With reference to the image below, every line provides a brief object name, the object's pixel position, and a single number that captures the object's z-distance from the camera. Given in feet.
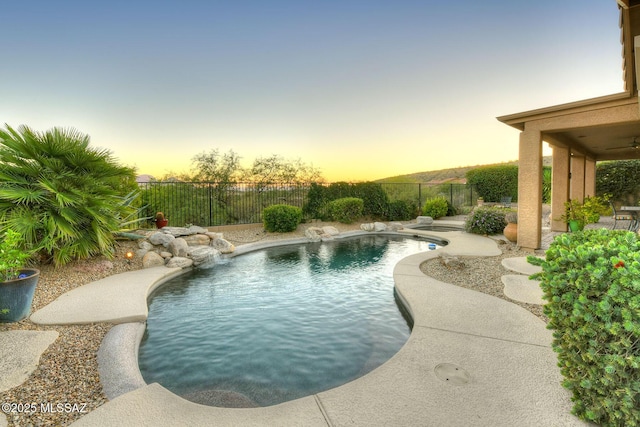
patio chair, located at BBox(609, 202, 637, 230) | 26.42
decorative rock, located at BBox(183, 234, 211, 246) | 27.89
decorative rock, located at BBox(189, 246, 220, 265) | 23.50
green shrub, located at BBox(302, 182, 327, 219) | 44.57
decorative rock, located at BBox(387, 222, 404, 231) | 40.63
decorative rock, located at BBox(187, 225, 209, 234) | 29.40
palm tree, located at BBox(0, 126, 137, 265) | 16.34
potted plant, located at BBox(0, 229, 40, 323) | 11.23
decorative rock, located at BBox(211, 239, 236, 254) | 27.17
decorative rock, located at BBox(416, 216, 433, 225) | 44.47
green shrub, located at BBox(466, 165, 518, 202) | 62.44
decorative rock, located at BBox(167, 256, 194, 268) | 21.43
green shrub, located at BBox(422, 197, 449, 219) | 49.19
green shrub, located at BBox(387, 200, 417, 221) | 47.32
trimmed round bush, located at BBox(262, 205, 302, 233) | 36.96
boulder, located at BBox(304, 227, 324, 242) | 35.98
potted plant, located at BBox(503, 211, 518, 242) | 25.99
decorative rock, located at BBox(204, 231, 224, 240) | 29.01
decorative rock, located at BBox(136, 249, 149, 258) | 22.30
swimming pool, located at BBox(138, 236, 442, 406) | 8.96
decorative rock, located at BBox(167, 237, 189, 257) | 23.54
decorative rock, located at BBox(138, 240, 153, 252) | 23.35
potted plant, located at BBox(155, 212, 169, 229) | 30.59
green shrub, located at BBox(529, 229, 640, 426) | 5.11
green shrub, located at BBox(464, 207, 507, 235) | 32.14
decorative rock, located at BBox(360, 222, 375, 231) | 41.50
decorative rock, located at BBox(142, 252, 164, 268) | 21.31
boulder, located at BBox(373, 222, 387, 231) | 41.01
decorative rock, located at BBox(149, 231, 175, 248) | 24.29
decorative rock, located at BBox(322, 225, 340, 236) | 37.73
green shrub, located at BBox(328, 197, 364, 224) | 43.32
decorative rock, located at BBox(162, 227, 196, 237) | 28.04
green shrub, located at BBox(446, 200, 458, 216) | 52.55
